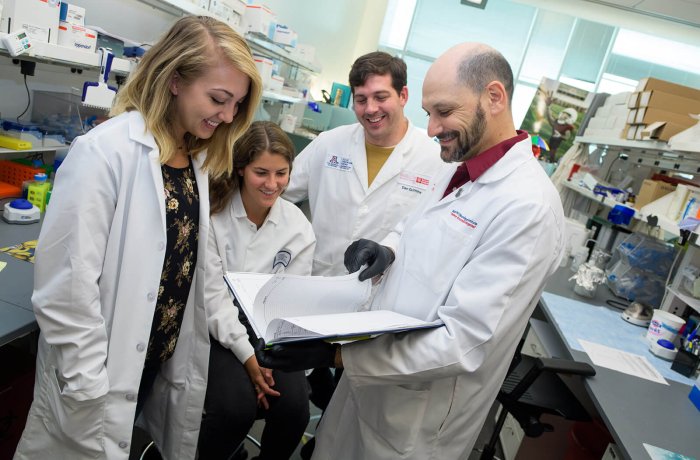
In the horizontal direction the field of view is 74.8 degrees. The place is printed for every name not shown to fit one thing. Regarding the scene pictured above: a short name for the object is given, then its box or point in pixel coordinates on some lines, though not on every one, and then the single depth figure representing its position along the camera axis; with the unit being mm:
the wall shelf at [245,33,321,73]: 3029
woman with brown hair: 1507
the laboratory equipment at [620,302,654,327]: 2312
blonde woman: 1004
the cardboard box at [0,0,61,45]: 1419
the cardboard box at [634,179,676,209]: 2582
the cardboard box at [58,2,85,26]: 1656
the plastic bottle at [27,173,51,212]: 1827
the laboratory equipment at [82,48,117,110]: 1819
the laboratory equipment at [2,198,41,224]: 1666
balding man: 1010
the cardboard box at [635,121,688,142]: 2381
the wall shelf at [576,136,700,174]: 2457
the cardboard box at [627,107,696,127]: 2539
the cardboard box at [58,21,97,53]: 1662
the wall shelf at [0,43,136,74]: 1522
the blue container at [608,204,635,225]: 2747
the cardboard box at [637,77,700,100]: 2744
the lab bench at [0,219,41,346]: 1100
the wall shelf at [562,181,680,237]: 2171
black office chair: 1599
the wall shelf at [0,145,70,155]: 1766
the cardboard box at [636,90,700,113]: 2650
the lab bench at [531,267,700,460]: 1295
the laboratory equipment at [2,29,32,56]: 1395
